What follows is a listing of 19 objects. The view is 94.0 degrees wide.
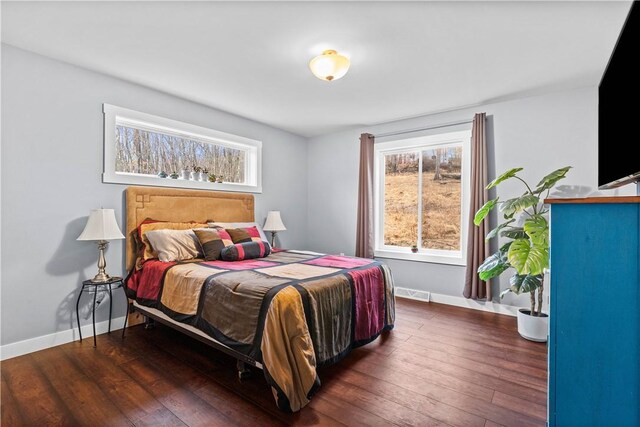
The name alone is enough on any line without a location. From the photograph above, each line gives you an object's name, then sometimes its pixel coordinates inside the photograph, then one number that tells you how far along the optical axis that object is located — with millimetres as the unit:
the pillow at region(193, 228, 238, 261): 2914
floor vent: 3918
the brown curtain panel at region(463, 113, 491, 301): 3455
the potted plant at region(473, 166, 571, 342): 2410
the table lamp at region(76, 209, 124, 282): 2498
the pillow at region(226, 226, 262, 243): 3219
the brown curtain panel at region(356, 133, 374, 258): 4336
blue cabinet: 1071
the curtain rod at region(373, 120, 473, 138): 3710
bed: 1751
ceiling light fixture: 2305
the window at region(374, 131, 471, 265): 3879
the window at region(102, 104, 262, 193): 2949
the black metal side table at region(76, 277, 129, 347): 2533
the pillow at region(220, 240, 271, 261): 2916
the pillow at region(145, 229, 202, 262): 2789
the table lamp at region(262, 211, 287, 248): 4195
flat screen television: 1259
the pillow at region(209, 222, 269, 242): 3438
